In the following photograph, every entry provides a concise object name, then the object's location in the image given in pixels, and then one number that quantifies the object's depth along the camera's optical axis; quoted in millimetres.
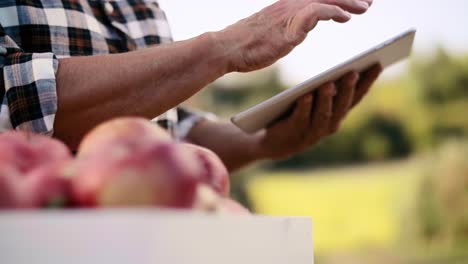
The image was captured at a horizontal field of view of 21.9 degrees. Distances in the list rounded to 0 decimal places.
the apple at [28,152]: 710
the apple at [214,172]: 821
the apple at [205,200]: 701
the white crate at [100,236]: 624
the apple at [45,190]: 652
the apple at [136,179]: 644
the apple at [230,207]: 792
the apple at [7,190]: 657
